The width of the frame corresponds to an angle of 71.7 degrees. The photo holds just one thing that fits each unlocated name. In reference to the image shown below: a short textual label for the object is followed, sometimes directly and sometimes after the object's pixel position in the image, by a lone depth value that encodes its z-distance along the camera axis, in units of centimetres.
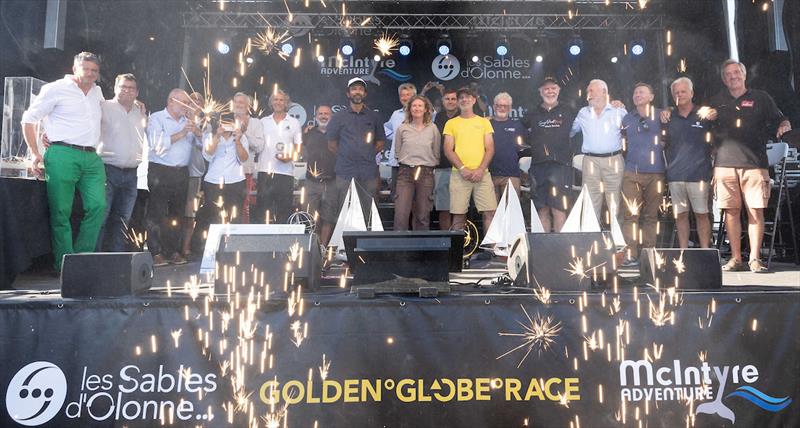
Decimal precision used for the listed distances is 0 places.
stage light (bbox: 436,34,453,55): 1017
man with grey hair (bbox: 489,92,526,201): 579
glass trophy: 524
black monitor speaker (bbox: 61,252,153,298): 237
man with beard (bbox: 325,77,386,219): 545
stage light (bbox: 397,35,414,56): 1021
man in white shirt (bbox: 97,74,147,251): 472
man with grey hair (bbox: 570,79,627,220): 536
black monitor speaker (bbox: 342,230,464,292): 258
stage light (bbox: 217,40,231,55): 1002
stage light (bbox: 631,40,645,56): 980
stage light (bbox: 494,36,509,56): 1003
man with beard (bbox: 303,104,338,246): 599
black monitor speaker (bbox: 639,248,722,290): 249
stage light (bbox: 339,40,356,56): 1001
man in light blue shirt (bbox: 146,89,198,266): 548
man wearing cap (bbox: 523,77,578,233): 570
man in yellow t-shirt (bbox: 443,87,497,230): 542
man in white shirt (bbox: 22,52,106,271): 409
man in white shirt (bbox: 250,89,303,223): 579
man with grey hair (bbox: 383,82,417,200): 607
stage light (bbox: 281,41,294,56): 1021
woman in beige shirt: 537
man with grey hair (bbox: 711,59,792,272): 461
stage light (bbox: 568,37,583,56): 990
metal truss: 939
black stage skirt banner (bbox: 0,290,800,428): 223
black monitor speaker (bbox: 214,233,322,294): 243
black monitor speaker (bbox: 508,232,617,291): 247
